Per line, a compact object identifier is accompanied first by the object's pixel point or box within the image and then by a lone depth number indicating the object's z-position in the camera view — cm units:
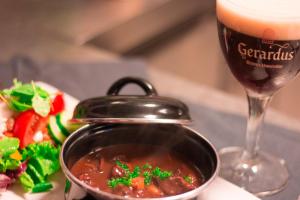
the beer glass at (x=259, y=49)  55
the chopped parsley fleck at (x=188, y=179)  55
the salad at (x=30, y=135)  57
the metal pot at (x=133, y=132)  53
